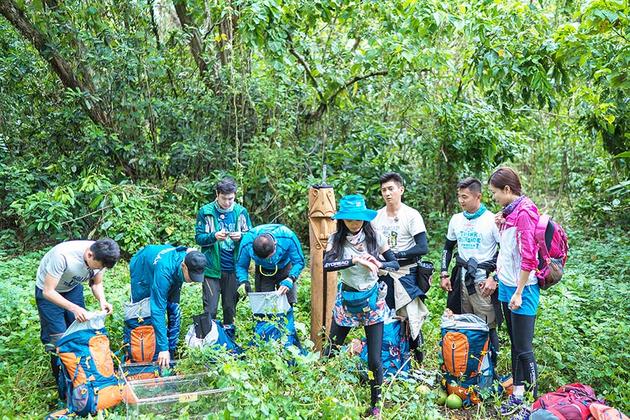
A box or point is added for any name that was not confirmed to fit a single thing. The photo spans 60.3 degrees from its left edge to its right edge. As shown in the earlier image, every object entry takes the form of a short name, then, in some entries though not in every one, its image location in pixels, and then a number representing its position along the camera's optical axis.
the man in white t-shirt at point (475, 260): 4.16
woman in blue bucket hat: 3.68
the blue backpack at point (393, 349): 4.26
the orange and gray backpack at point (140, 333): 4.11
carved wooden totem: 4.57
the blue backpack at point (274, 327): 4.13
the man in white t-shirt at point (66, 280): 3.61
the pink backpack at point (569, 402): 3.19
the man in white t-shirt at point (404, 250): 4.32
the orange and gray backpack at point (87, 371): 3.50
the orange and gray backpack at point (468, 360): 3.99
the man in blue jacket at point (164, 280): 3.85
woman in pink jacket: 3.64
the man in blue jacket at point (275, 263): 4.26
